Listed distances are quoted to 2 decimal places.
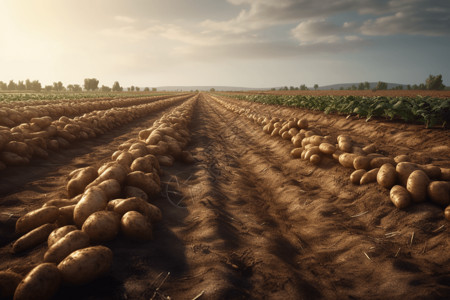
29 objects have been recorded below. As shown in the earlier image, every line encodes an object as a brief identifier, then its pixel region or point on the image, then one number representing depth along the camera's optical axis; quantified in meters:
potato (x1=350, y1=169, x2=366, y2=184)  4.20
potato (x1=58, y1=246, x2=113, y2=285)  2.06
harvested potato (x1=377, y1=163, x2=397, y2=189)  3.65
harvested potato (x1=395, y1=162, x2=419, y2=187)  3.54
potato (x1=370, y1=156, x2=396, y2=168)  4.11
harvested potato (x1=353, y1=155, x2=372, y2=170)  4.34
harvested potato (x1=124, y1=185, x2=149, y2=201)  3.47
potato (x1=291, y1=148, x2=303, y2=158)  6.21
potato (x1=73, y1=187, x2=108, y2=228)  2.81
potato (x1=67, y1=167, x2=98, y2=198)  3.67
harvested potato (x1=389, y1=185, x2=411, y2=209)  3.24
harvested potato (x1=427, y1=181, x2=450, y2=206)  3.07
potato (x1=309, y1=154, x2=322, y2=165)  5.40
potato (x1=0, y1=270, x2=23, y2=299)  1.93
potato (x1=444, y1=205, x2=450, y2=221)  2.86
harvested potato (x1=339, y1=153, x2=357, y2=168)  4.63
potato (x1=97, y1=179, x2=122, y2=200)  3.26
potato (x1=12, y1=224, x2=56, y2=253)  2.60
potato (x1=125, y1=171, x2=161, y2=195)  3.74
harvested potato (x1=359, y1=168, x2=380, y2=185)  4.02
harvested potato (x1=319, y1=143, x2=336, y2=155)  5.27
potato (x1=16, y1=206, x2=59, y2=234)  2.88
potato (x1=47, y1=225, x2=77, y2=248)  2.50
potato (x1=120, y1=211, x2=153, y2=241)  2.73
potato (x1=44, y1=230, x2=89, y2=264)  2.25
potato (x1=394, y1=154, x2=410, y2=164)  4.11
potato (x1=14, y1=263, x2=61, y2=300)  1.86
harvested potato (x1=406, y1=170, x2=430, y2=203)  3.22
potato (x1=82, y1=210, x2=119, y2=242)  2.58
